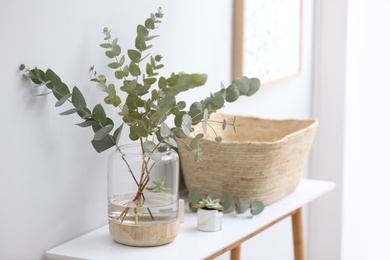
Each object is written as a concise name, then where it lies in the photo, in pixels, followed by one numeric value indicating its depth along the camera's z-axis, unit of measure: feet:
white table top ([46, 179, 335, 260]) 8.00
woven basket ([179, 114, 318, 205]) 9.14
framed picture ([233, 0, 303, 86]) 10.63
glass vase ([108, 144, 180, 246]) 8.14
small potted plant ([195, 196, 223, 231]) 8.64
